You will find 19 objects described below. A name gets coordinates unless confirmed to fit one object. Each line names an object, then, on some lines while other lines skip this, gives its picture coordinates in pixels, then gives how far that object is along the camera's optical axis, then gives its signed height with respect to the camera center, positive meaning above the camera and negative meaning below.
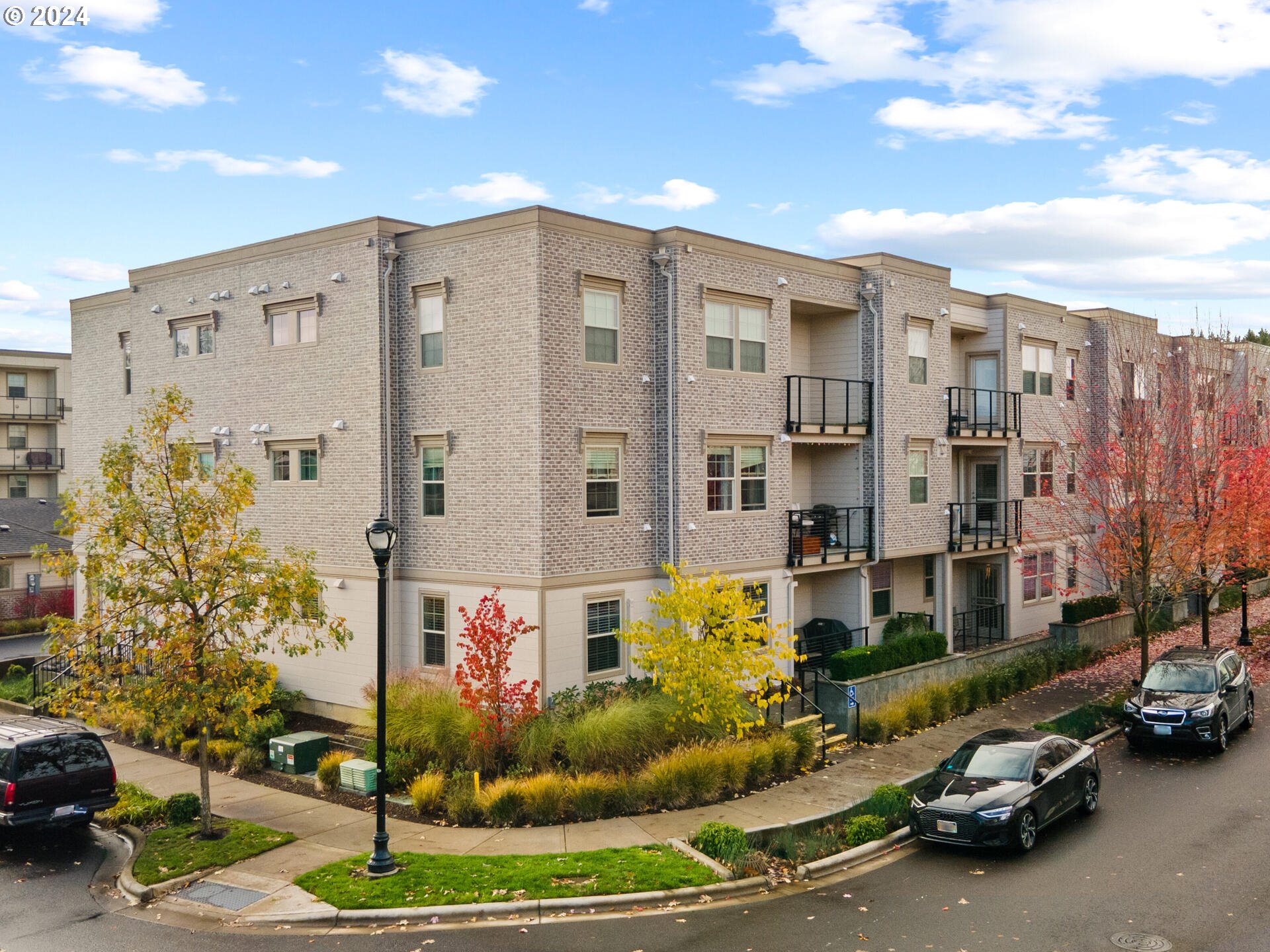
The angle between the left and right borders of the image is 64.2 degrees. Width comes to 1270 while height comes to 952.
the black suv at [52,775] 15.05 -4.27
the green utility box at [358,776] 17.73 -5.01
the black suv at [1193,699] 20.62 -4.60
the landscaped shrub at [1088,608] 32.09 -4.02
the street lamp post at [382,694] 13.75 -2.81
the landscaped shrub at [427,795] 16.64 -4.99
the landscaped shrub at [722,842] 14.23 -5.05
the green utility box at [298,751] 19.14 -4.92
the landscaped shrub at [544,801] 16.06 -4.95
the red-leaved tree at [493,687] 18.03 -3.56
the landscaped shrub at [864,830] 15.36 -5.25
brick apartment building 20.41 +1.80
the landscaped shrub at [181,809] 16.19 -5.05
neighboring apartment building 49.91 +3.68
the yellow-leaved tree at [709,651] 17.89 -2.90
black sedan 14.80 -4.69
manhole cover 11.51 -5.29
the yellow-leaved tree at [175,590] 15.10 -1.45
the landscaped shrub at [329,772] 18.22 -5.02
